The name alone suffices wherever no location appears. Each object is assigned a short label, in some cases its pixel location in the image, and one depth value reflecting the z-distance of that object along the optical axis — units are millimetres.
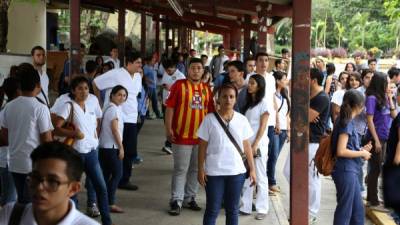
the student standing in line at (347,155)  5328
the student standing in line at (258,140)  6559
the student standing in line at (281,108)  7961
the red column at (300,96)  5961
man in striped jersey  6613
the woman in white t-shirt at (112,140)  6359
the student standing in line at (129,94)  7172
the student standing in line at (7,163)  5293
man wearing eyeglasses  2402
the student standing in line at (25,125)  4812
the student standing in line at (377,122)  7269
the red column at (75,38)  7383
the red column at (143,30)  18923
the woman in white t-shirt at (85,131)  5473
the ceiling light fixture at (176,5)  11543
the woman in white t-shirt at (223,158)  5219
